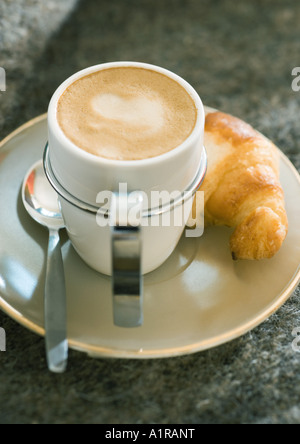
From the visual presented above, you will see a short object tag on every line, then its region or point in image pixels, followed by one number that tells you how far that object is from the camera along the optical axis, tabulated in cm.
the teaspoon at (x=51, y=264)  52
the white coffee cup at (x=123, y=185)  49
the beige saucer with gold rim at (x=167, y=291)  54
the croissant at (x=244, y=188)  61
